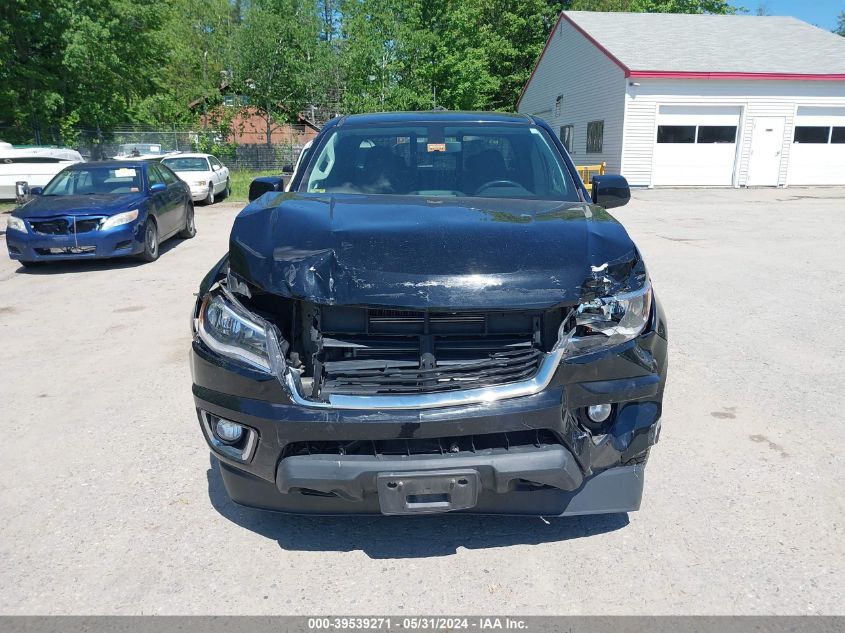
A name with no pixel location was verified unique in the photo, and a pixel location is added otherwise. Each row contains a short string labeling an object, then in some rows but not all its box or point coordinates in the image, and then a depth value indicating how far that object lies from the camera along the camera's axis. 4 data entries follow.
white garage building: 22.78
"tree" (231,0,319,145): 35.12
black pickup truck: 2.42
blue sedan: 9.38
